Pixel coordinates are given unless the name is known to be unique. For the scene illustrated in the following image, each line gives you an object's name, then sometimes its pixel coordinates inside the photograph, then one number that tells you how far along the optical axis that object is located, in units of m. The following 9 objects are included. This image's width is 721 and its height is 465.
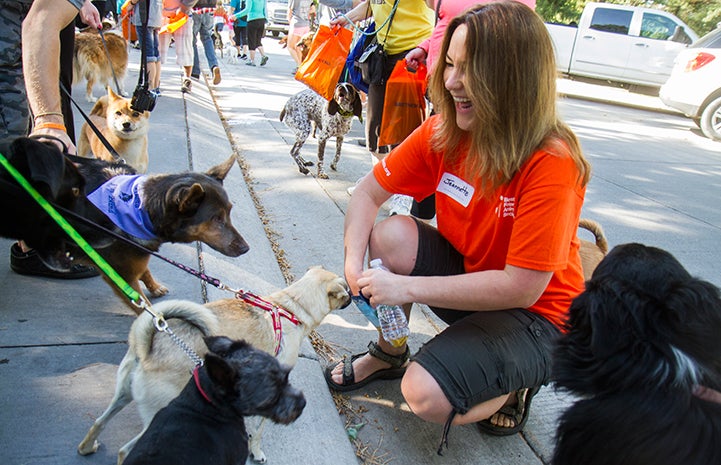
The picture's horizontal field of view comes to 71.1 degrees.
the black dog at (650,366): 1.27
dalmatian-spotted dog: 5.71
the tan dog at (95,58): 7.29
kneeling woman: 1.93
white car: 10.78
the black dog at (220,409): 1.48
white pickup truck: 15.64
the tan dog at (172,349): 1.90
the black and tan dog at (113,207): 2.21
